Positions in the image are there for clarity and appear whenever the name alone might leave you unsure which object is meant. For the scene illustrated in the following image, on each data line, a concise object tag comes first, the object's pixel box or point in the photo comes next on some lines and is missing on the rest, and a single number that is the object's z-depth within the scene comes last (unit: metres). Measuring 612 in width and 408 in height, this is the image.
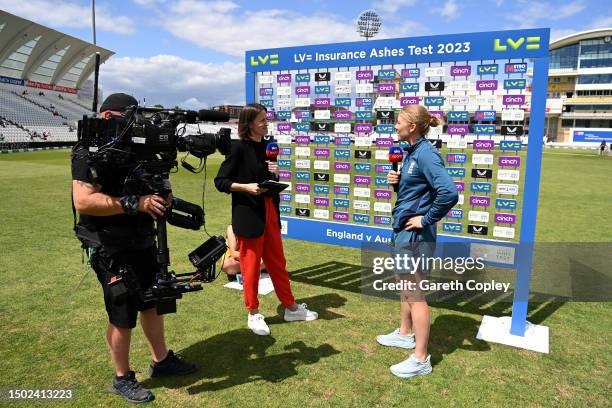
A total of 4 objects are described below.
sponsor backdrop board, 4.03
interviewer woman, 4.01
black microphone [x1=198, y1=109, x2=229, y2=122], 2.98
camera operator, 2.59
